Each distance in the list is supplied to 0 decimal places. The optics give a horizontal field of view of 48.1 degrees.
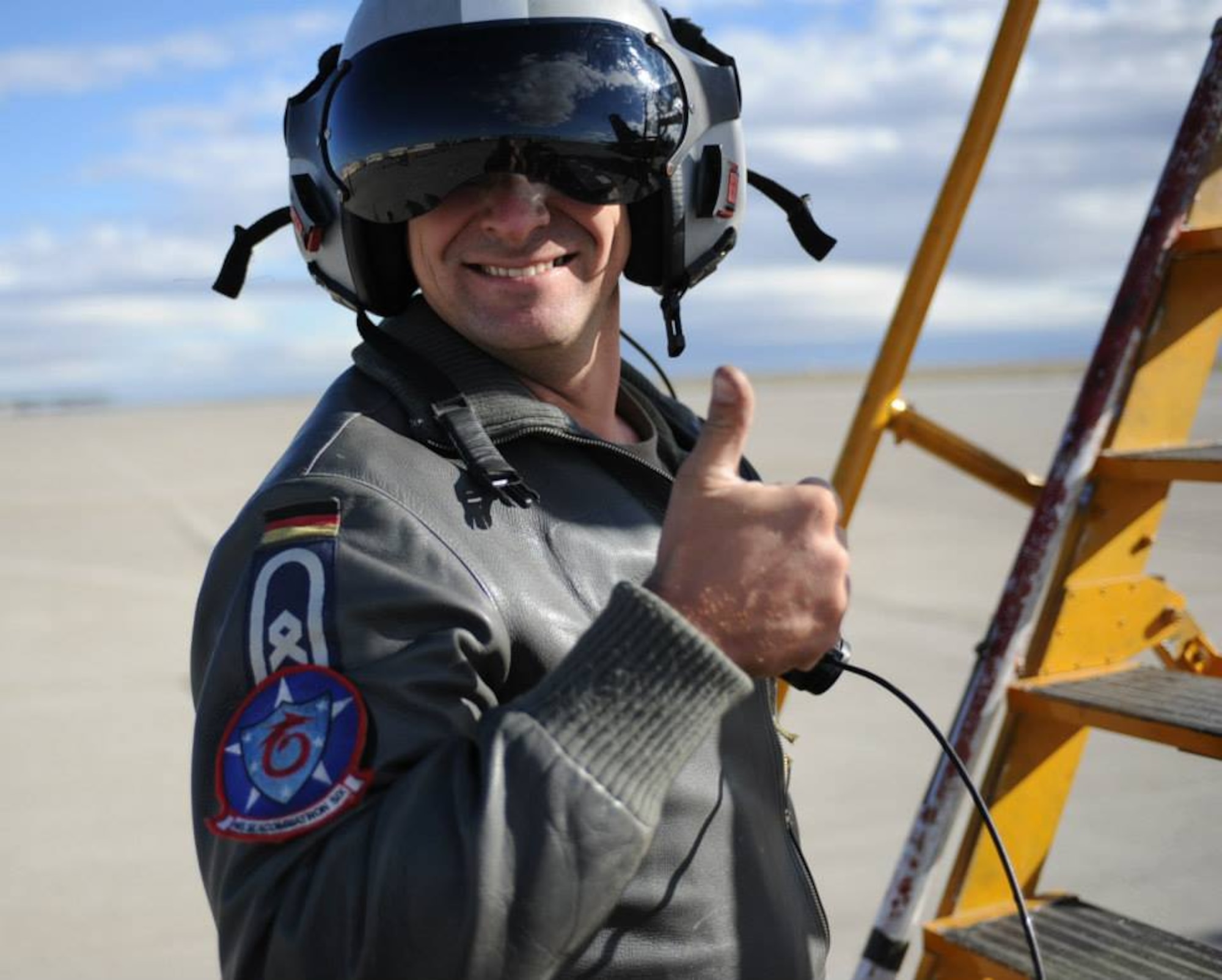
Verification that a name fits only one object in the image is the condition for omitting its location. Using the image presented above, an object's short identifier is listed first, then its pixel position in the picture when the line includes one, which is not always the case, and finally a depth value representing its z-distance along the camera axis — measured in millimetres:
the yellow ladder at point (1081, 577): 2184
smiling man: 1055
